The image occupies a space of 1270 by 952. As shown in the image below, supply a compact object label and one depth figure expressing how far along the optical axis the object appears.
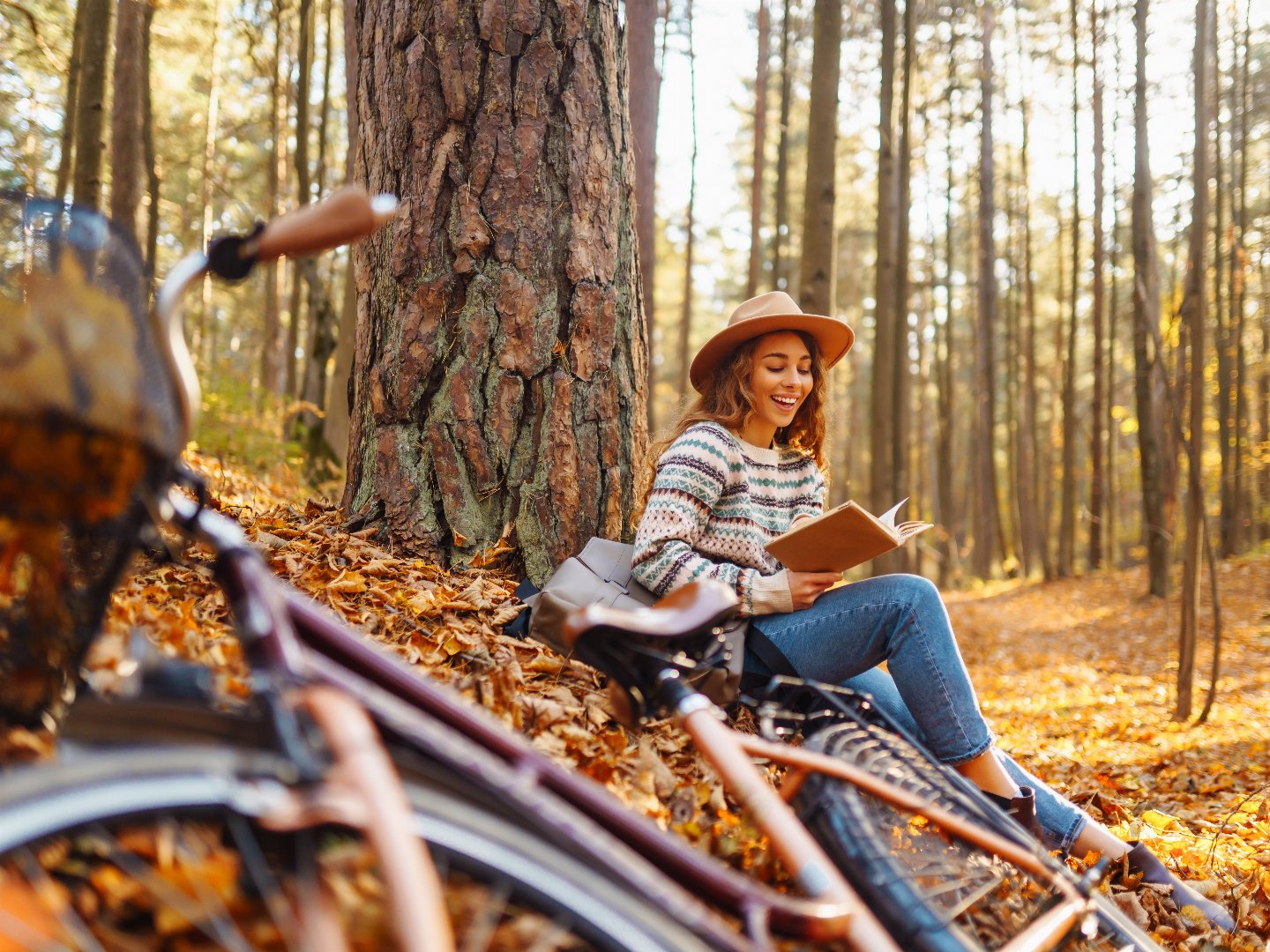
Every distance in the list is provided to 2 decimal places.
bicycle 1.06
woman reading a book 2.87
